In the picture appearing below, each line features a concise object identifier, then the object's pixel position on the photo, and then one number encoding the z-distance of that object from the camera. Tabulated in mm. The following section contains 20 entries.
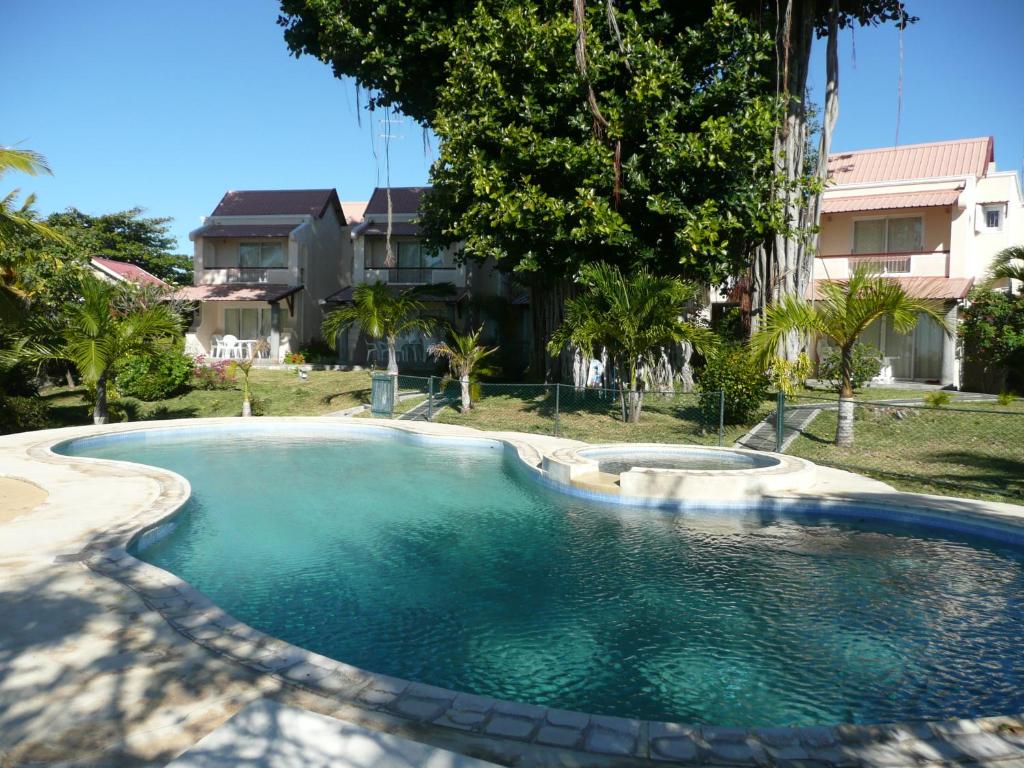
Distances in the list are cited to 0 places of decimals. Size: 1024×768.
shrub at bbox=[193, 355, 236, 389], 22688
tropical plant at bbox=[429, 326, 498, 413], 18734
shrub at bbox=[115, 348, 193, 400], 20906
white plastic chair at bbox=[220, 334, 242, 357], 29359
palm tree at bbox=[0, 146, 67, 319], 11039
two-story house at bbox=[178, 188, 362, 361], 31062
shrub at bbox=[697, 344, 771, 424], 15328
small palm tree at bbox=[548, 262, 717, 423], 15789
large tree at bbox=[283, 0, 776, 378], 16250
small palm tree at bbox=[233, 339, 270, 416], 19516
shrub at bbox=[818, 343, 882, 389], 19477
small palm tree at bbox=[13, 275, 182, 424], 16609
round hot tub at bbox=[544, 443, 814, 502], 10219
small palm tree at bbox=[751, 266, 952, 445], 12734
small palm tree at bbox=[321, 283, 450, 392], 20984
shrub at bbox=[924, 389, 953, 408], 14808
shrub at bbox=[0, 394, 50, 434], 16156
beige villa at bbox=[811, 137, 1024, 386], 23219
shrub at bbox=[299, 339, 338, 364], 30375
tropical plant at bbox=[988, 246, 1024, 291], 12281
